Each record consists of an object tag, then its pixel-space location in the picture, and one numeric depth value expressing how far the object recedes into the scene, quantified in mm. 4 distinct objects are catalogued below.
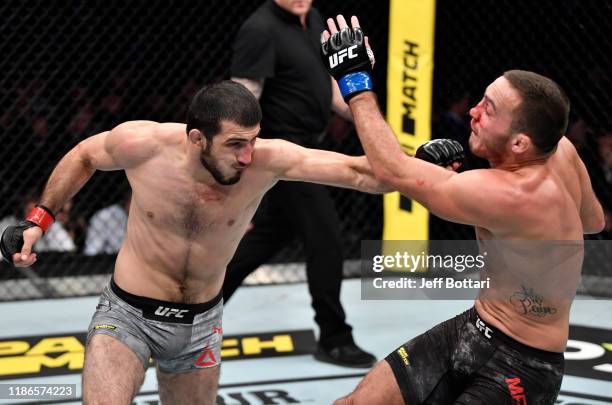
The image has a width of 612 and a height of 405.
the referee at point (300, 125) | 7742
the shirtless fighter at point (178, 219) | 5309
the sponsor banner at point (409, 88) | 9641
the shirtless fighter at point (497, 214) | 4762
